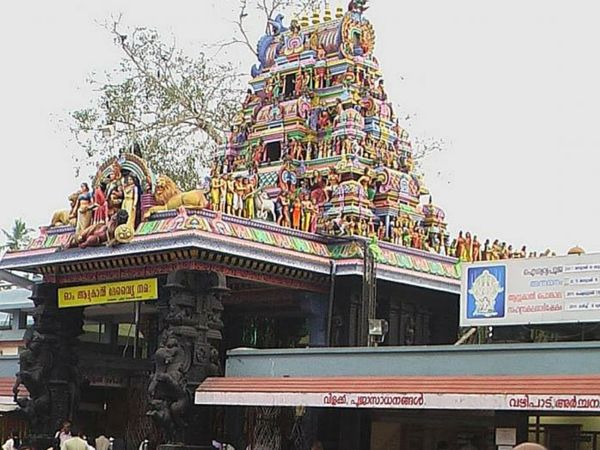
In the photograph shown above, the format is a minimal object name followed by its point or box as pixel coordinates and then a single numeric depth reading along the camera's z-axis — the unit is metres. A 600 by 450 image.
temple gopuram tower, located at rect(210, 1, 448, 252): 22.45
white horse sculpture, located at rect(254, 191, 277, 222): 20.97
